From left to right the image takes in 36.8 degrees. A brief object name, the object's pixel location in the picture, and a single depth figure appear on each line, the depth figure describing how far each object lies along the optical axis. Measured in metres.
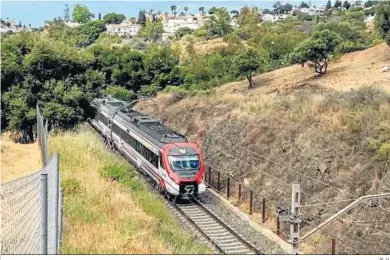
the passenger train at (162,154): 21.06
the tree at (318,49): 39.31
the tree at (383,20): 37.47
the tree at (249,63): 42.88
